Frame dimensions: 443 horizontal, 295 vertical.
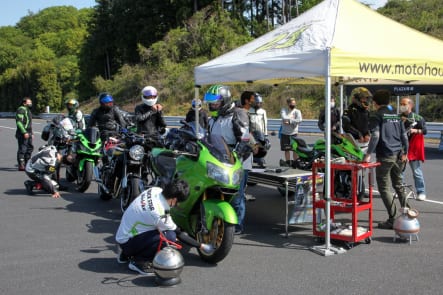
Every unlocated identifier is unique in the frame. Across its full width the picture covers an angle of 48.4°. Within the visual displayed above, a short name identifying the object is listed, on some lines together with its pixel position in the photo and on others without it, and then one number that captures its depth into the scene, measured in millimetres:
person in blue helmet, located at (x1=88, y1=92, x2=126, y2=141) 9938
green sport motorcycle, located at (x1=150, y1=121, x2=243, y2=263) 5223
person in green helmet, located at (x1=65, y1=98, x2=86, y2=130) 11125
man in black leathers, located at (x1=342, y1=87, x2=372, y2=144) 8660
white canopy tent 5770
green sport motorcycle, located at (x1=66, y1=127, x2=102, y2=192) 9367
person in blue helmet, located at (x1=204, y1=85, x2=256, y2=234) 6414
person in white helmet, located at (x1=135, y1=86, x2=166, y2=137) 8516
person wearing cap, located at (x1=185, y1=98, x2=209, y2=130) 10647
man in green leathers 12680
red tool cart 5918
